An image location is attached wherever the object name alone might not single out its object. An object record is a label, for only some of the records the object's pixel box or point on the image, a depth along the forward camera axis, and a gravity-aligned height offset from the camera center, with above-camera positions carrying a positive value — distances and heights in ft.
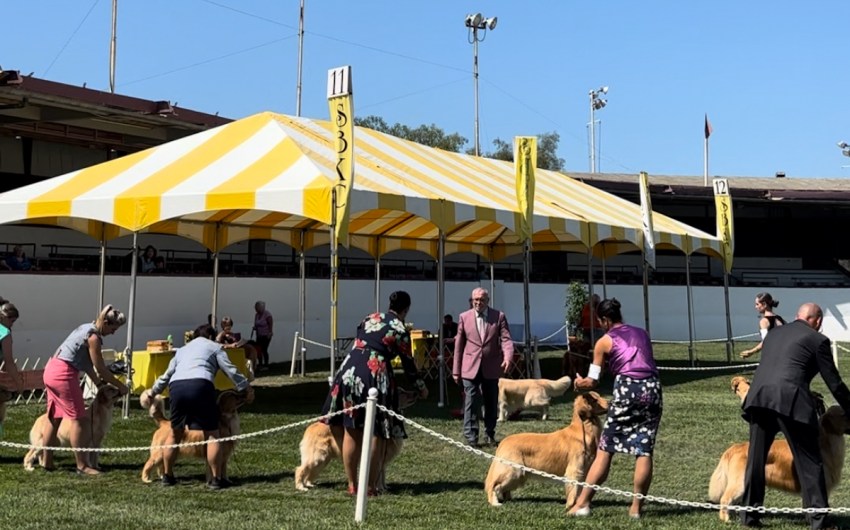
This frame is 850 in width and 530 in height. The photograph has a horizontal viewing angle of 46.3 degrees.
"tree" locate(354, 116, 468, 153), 246.47 +52.58
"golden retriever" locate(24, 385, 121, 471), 27.66 -2.22
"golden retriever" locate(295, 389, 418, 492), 25.04 -2.62
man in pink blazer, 32.76 -0.39
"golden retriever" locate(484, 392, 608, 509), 22.91 -2.41
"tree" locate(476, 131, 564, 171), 259.17 +51.33
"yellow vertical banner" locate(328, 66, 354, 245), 36.22 +7.68
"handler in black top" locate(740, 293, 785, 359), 31.30 +1.15
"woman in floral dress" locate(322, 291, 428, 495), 24.00 -0.80
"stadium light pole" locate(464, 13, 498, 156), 134.00 +43.63
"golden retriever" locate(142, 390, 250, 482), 26.14 -2.22
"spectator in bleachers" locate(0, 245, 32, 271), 54.54 +4.57
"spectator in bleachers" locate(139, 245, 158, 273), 63.36 +5.46
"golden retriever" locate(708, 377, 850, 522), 20.71 -2.47
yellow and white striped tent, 39.55 +7.09
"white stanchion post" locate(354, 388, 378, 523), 21.30 -2.41
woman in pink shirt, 63.57 +1.13
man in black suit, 20.03 -1.13
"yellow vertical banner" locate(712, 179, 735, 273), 69.05 +9.45
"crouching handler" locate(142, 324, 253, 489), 25.68 -1.17
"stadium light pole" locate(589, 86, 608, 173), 191.42 +47.35
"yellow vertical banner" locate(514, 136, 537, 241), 46.39 +7.72
